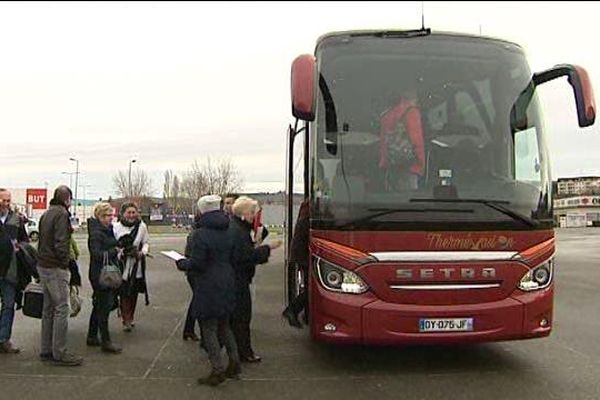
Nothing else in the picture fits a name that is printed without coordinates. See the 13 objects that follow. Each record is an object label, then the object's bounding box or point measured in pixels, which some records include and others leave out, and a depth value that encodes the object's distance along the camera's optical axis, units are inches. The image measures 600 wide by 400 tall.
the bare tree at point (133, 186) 3219.2
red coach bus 234.5
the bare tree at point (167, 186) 3550.7
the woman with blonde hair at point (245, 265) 258.8
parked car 1409.2
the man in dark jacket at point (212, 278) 237.1
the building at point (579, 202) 3496.8
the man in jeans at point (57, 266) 261.6
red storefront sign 2603.6
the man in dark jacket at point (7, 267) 279.6
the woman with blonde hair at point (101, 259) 294.4
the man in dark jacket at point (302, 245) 269.0
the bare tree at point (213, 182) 2383.1
